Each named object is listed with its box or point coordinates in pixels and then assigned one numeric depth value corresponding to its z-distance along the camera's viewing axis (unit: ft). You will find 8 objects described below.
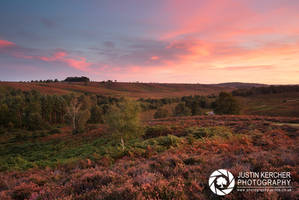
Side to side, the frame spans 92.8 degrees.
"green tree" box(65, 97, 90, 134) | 149.72
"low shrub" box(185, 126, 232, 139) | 44.76
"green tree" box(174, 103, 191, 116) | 202.30
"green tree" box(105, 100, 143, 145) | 44.78
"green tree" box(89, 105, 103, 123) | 220.02
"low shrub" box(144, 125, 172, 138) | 65.98
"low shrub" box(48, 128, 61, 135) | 157.40
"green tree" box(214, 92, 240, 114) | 160.66
